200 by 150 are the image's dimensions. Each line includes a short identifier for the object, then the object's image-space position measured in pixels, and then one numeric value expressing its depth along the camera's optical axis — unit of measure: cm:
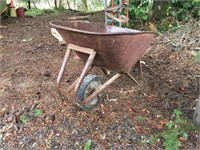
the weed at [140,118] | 171
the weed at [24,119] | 170
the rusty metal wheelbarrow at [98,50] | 145
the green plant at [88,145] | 145
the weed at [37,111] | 178
